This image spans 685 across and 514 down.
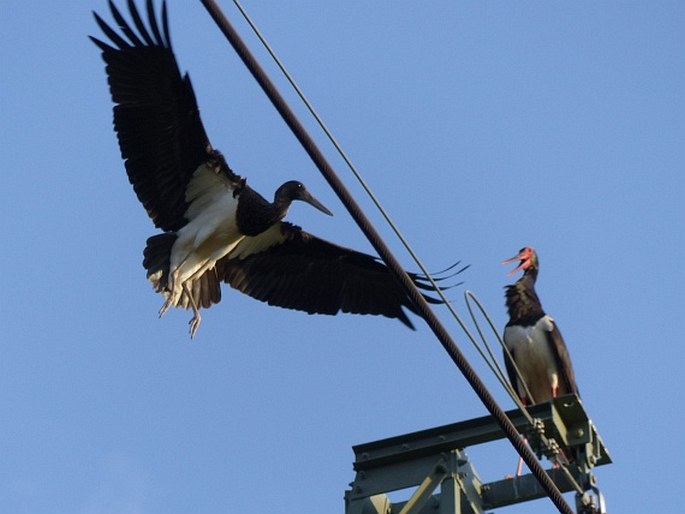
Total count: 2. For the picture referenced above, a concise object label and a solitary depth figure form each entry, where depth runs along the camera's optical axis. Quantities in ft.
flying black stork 71.51
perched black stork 76.84
